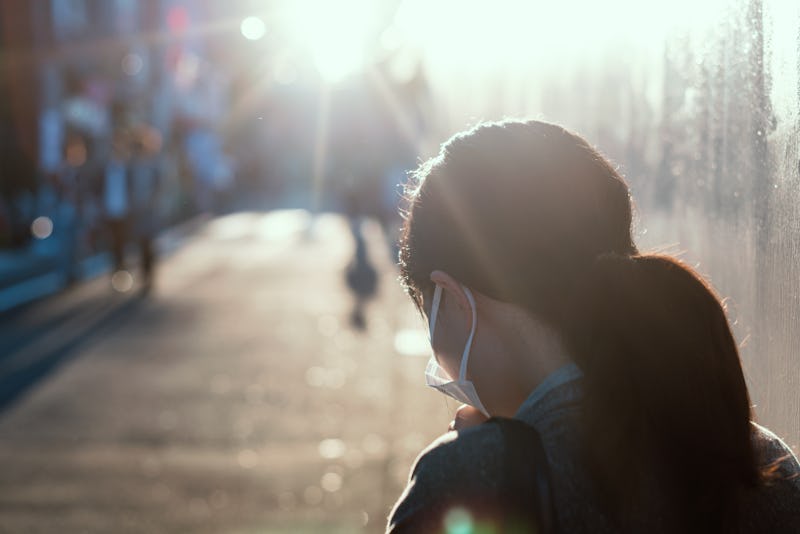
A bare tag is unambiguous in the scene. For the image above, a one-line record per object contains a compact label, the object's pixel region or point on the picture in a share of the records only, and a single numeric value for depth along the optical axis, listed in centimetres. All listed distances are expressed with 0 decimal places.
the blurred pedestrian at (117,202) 1627
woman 162
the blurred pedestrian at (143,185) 1633
